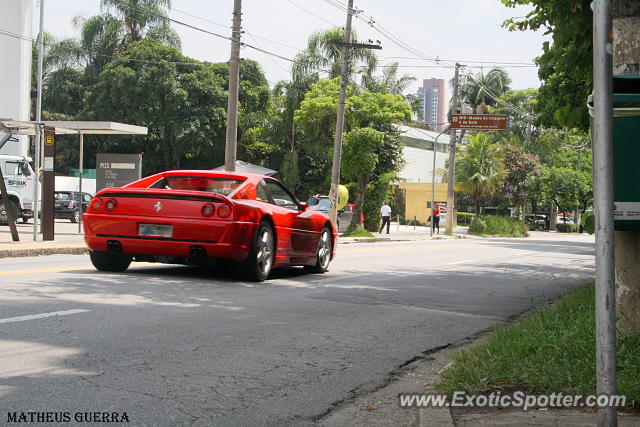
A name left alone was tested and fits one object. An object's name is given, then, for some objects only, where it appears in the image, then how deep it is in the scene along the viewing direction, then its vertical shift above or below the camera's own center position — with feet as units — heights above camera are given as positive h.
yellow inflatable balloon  111.24 +2.52
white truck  88.79 +2.94
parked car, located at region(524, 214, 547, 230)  219.96 -0.38
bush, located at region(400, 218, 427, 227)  196.50 -1.50
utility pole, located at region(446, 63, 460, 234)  129.59 +6.67
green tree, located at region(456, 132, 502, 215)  159.94 +10.01
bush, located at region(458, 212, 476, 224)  215.00 +0.04
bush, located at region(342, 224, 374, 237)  105.48 -2.31
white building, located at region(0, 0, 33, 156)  140.15 +27.49
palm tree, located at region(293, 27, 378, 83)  150.60 +30.65
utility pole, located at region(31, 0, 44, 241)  57.47 +2.87
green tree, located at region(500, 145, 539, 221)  165.78 +9.15
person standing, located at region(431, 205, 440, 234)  139.05 +0.11
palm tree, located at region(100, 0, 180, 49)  167.17 +40.71
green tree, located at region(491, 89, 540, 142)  247.70 +34.45
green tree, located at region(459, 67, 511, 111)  234.79 +39.75
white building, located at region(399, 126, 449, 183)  221.87 +17.83
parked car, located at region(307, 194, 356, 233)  109.30 +0.25
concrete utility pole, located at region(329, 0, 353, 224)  92.12 +10.49
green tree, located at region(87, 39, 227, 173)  152.35 +22.04
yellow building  196.34 +4.80
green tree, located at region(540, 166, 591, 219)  205.05 +8.78
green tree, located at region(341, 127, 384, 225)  113.29 +9.06
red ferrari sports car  31.81 -0.59
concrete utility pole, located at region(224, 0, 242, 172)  67.67 +9.56
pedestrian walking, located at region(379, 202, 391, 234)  121.70 +0.40
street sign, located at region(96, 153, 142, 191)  76.69 +4.02
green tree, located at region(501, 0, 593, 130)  24.19 +6.51
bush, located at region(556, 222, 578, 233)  218.36 -2.20
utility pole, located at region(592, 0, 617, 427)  11.21 +0.50
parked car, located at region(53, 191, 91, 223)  110.93 +0.57
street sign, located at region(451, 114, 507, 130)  122.11 +15.01
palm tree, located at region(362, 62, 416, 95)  149.07 +26.93
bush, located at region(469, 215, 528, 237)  152.05 -1.77
